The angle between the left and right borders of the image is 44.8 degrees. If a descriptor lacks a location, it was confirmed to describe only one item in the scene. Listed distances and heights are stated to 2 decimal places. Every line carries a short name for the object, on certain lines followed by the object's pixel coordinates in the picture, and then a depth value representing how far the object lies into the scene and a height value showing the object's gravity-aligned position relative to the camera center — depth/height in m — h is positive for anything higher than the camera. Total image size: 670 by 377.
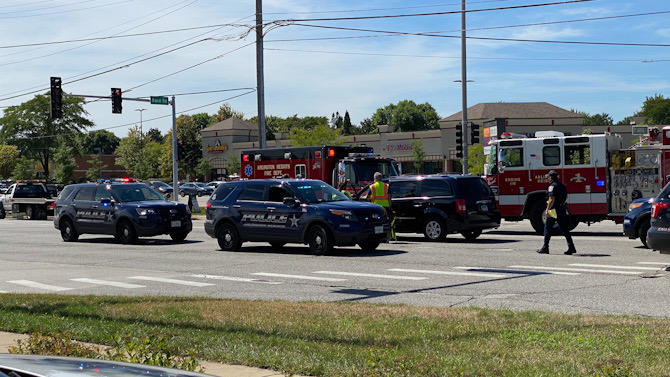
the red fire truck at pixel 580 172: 21.80 +0.15
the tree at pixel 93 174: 94.35 +1.27
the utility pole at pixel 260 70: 35.31 +4.91
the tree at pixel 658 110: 120.12 +10.04
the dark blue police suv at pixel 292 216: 18.33 -0.81
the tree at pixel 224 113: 151.04 +13.03
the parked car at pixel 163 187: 68.81 -0.30
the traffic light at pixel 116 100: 39.16 +4.07
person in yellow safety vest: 21.22 -0.35
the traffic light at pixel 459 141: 32.50 +1.56
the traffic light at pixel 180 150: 41.88 +1.73
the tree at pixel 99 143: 190.62 +10.06
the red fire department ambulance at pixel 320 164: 27.73 +0.65
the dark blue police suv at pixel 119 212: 23.34 -0.83
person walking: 17.72 -0.71
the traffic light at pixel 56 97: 36.50 +3.96
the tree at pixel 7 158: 121.44 +4.19
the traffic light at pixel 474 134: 32.72 +1.83
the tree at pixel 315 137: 72.50 +4.04
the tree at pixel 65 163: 82.69 +2.38
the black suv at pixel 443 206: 21.64 -0.70
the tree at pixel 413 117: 147.25 +11.59
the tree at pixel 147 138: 143.15 +8.17
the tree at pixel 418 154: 80.31 +2.60
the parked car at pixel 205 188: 76.66 -0.49
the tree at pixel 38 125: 99.00 +7.41
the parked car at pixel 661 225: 14.28 -0.86
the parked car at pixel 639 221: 18.27 -1.00
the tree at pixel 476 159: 60.40 +1.59
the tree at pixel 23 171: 88.19 +1.59
